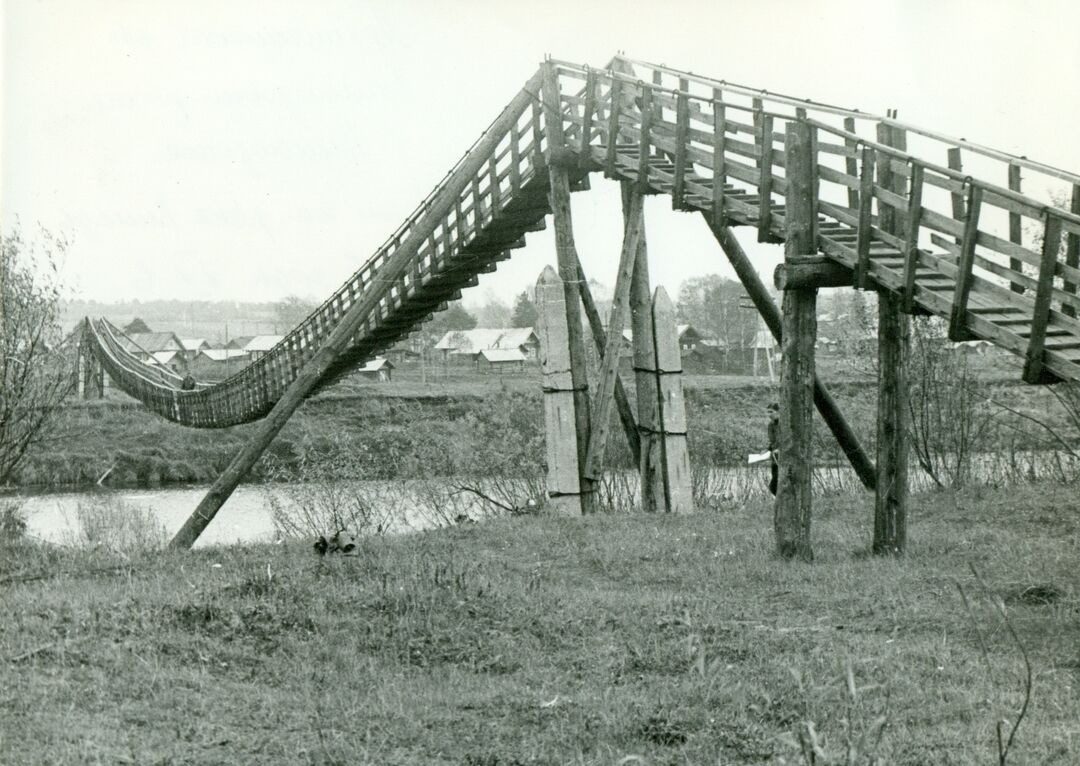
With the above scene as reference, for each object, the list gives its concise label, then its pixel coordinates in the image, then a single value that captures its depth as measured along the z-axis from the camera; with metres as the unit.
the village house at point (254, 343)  69.19
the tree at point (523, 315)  74.19
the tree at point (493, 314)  119.04
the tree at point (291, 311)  92.19
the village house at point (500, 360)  63.56
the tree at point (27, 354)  15.20
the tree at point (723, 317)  71.94
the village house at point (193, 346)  69.75
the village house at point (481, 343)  67.69
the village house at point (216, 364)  56.78
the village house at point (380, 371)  56.08
